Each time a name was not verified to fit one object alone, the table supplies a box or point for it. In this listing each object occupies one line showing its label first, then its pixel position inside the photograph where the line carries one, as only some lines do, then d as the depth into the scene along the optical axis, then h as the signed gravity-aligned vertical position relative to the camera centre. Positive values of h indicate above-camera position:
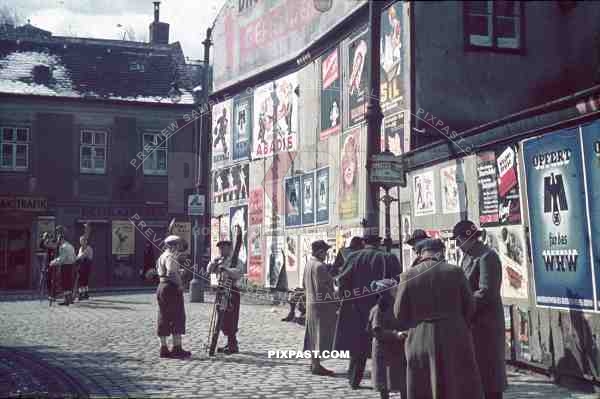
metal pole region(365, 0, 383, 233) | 8.41 +1.99
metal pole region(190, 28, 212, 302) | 17.25 +2.08
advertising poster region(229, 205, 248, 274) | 20.72 +1.74
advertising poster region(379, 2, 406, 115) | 11.34 +3.62
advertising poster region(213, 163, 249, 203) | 21.06 +2.98
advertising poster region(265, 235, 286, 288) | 18.70 +0.67
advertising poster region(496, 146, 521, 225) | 8.74 +1.10
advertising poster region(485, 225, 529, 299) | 8.63 +0.27
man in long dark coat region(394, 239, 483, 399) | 5.30 -0.35
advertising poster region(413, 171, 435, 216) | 10.85 +1.30
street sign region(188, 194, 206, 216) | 17.34 +1.90
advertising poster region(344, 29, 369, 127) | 14.55 +4.13
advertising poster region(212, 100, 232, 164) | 22.19 +4.75
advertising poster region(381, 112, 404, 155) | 12.88 +2.66
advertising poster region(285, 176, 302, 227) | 17.92 +2.01
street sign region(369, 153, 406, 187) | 8.50 +1.29
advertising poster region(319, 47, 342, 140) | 16.08 +4.15
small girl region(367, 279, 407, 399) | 6.82 -0.63
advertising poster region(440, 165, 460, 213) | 10.13 +1.25
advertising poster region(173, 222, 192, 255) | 29.98 +2.32
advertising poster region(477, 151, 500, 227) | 9.27 +1.15
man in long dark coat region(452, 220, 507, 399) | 6.29 -0.38
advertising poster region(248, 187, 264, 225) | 19.94 +2.13
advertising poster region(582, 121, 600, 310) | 7.09 +0.91
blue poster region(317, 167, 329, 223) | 16.48 +1.96
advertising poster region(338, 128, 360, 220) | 15.07 +2.21
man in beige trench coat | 9.44 -0.28
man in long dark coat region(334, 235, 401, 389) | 8.12 -0.15
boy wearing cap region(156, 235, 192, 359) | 10.23 -0.23
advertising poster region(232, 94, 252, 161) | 20.78 +4.53
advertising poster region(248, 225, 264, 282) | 19.89 +0.80
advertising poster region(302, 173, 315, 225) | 17.15 +1.98
